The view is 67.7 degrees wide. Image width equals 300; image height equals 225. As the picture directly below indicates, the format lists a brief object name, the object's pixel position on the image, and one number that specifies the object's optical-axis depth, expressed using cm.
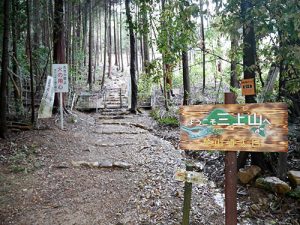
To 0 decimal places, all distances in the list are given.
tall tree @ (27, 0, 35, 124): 627
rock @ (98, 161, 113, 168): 490
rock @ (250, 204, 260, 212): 349
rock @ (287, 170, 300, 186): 367
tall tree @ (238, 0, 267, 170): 388
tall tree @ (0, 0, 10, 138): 559
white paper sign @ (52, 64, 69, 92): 719
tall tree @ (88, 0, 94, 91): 1403
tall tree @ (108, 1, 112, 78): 1856
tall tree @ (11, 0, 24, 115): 691
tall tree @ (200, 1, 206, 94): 1227
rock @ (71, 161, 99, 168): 491
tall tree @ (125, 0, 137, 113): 1050
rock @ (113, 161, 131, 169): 488
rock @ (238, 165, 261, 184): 402
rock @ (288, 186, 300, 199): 350
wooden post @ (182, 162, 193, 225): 246
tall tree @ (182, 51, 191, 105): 872
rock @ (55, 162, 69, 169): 479
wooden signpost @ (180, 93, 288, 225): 200
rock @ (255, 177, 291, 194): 362
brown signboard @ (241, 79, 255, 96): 351
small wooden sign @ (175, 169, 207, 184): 236
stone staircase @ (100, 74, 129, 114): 1123
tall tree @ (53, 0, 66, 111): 808
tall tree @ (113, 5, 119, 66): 1885
